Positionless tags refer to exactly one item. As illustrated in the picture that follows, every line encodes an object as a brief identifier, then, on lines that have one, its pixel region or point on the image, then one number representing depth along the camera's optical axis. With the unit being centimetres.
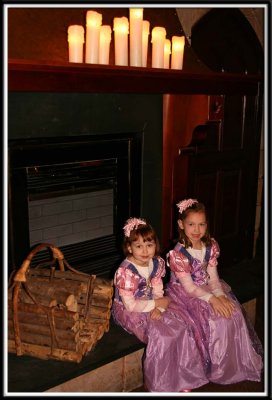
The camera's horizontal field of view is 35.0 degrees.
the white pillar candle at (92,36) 218
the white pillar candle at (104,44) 228
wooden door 284
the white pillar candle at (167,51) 258
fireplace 233
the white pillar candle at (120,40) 228
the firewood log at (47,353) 202
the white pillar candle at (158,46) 239
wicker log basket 195
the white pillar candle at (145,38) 243
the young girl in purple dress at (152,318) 207
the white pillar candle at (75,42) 219
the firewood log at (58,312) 194
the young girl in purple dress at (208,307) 218
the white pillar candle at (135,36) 229
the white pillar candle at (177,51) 253
